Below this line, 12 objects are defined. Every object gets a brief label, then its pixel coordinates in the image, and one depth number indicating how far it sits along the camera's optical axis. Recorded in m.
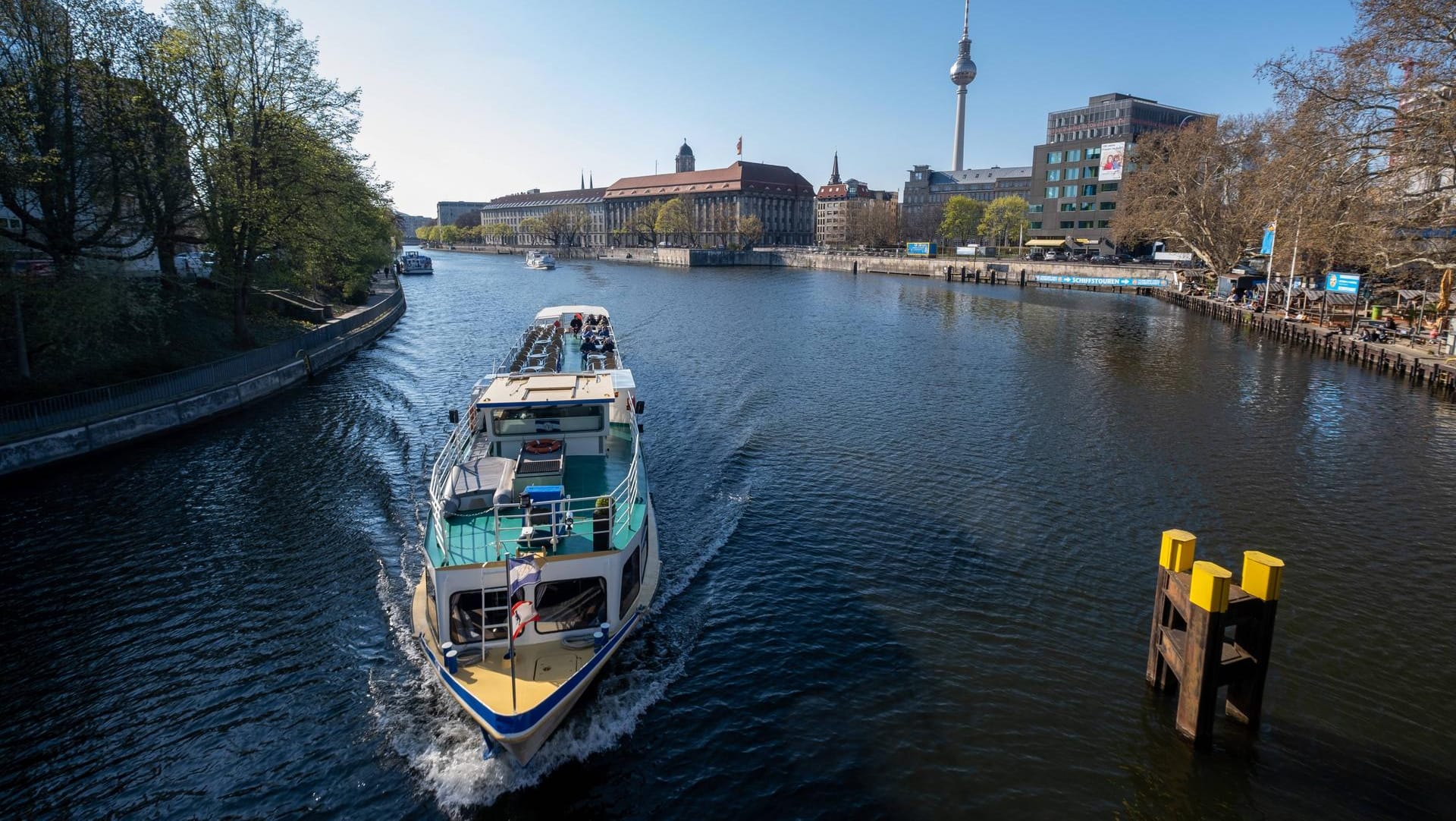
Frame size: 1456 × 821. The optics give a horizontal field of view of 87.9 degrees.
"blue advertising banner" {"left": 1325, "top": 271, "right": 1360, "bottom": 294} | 60.72
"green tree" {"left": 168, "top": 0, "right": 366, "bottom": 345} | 44.59
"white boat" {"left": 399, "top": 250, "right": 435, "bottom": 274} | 158.50
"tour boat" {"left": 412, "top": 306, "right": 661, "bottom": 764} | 14.64
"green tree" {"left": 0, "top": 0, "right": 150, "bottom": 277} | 34.53
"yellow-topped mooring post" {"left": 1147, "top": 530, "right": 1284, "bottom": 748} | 13.96
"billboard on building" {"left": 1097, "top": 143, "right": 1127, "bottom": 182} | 141.12
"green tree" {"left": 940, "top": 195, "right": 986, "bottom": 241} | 185.50
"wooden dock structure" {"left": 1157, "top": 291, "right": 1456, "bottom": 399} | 46.19
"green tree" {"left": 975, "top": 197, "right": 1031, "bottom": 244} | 180.62
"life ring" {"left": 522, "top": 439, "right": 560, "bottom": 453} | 21.89
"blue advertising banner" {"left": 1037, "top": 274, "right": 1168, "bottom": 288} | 116.19
